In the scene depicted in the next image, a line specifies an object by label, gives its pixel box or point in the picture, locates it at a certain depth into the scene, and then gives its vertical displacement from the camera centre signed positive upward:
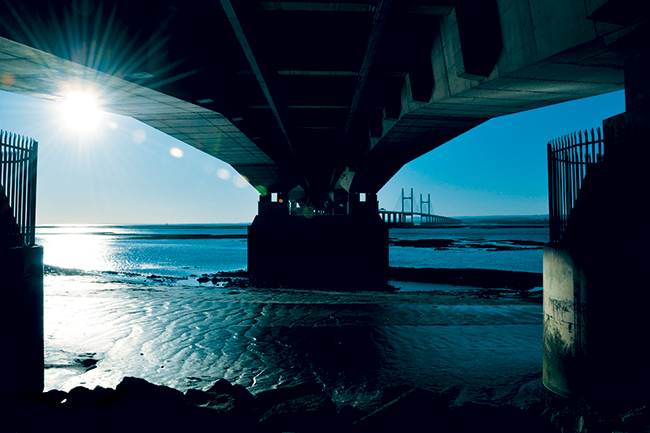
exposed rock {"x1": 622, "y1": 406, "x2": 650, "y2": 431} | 4.21 -2.13
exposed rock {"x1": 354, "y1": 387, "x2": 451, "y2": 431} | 4.43 -2.18
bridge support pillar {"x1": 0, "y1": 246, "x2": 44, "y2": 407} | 4.86 -1.19
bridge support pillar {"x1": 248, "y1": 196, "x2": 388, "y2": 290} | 28.66 -1.64
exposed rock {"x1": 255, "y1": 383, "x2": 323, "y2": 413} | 5.00 -2.24
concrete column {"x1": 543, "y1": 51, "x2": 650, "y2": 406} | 4.67 -0.64
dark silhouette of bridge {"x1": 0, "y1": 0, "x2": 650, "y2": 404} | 4.82 +3.41
